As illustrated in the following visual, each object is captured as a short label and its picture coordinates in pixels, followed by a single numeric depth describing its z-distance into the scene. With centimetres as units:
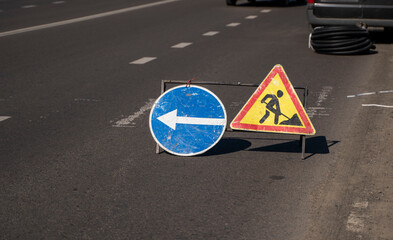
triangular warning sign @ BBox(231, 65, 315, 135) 1181
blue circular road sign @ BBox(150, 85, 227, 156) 1175
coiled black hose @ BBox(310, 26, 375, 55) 2421
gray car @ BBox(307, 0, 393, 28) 2634
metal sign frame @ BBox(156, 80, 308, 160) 1164
